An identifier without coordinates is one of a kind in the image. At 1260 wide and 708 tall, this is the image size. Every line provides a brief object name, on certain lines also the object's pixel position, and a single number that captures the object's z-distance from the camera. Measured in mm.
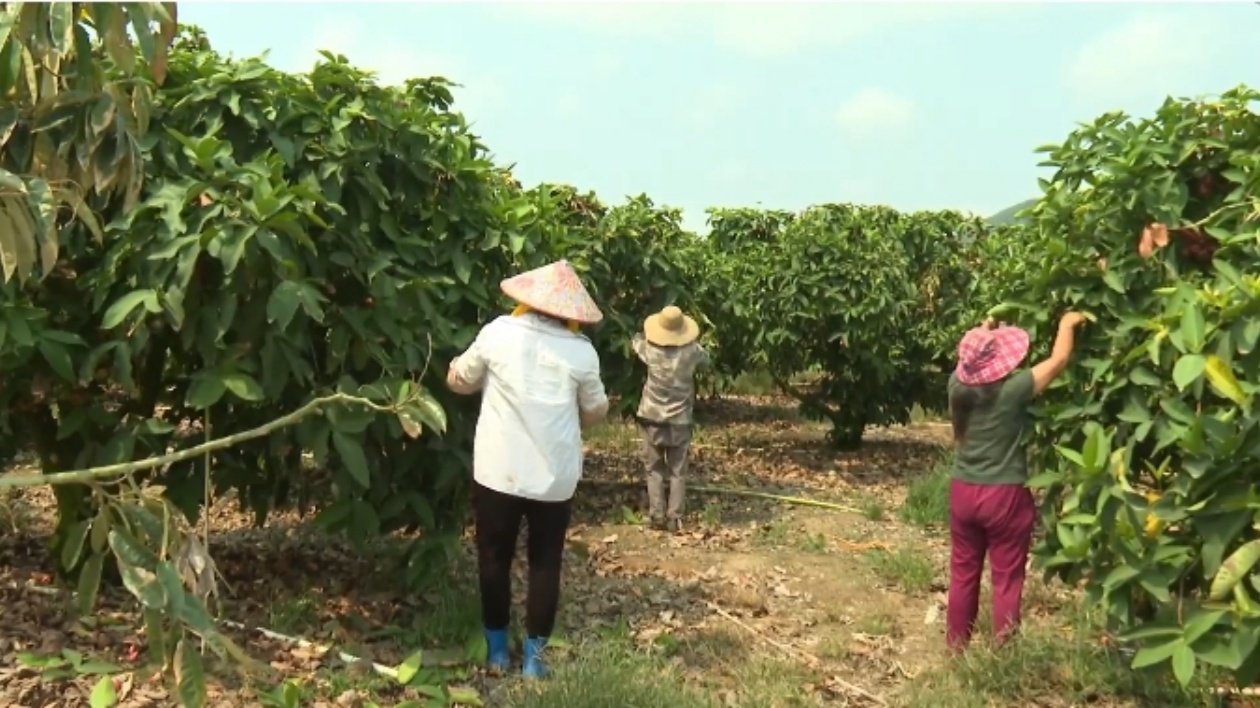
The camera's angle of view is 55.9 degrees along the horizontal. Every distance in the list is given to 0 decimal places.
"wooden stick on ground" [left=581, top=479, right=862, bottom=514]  8534
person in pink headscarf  4609
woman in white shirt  4375
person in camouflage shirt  7848
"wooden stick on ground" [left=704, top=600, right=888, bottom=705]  4620
